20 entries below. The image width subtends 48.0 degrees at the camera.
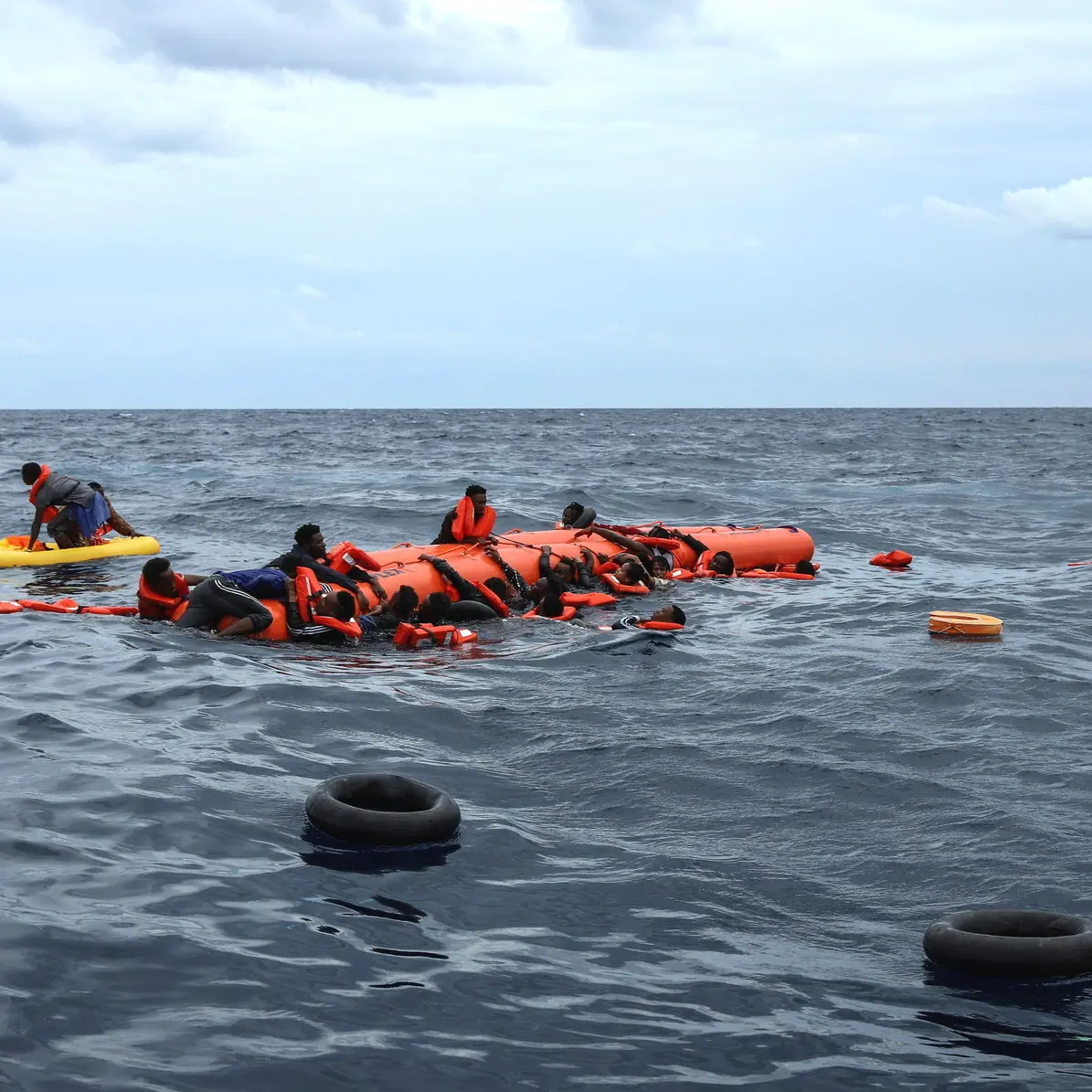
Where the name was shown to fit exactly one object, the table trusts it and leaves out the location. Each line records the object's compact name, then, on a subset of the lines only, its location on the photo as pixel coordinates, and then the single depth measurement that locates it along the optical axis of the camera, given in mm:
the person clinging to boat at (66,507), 18031
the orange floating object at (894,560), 19547
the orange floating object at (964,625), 13258
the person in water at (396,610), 13297
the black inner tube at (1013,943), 5414
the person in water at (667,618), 13547
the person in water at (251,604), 12430
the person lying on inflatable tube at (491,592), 13812
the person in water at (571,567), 15586
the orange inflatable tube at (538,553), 14133
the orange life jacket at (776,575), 17734
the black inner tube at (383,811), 6836
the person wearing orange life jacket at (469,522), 15180
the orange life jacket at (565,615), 14141
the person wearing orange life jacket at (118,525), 19278
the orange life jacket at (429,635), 12594
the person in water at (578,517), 16938
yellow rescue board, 17969
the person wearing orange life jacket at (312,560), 13047
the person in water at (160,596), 12961
